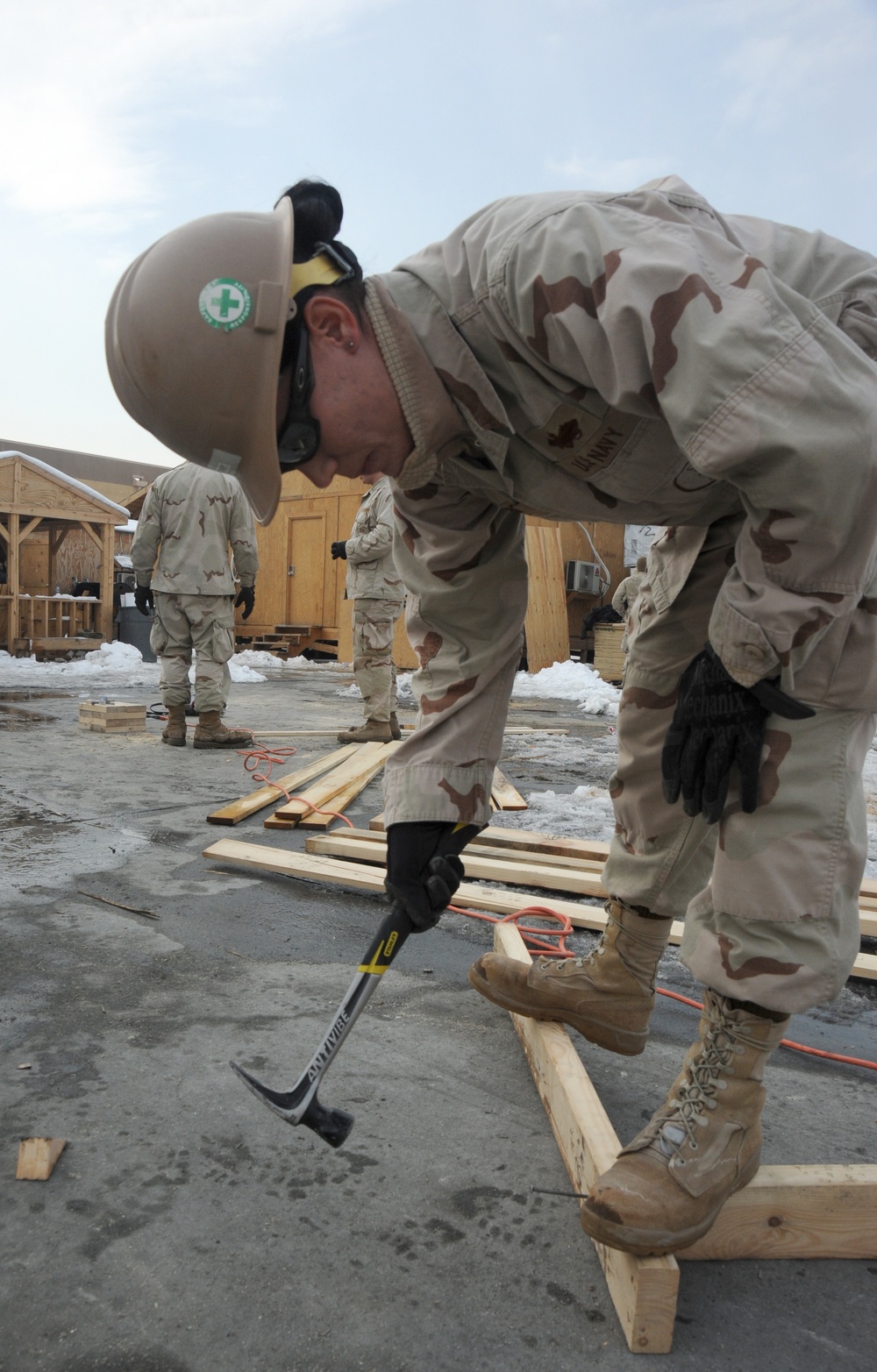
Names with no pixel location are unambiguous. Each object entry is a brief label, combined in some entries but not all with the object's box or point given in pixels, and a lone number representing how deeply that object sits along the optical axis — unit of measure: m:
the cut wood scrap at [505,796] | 4.55
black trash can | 15.16
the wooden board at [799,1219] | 1.38
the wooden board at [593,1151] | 1.20
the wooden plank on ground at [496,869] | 3.16
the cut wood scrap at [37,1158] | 1.49
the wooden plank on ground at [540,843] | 3.54
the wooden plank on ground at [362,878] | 2.83
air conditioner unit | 14.54
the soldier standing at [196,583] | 6.39
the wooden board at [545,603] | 14.12
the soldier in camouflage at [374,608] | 6.56
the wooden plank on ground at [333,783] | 4.03
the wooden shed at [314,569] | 15.52
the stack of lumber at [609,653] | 12.98
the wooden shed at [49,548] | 14.12
